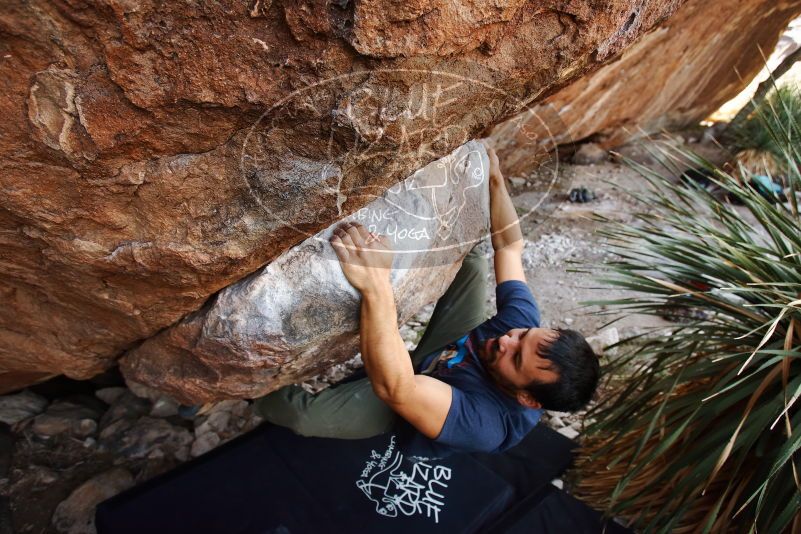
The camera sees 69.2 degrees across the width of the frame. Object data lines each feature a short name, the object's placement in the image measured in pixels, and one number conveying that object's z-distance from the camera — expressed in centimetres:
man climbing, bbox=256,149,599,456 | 157
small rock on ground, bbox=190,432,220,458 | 250
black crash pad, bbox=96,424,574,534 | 208
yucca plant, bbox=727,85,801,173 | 568
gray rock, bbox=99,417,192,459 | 245
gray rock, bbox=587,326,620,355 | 312
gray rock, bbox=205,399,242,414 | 264
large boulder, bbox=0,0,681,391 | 99
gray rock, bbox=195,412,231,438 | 256
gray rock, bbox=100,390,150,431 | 256
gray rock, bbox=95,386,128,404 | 268
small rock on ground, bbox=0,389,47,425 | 246
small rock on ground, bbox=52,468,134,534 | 216
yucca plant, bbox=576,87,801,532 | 180
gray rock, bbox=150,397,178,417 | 260
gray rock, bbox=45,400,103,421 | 253
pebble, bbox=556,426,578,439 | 272
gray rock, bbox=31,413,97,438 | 244
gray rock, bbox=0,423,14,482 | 230
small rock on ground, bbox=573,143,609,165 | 549
